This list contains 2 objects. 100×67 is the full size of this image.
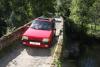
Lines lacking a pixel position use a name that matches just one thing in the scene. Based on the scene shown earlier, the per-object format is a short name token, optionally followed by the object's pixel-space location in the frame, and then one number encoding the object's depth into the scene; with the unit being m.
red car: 7.18
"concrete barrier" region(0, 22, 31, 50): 7.06
